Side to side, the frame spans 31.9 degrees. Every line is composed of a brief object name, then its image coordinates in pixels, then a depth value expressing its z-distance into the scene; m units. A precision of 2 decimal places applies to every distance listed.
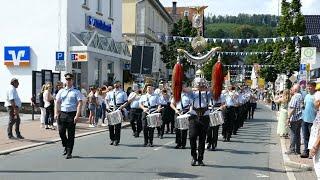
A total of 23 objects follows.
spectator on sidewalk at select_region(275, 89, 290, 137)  18.83
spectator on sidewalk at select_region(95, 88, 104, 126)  24.42
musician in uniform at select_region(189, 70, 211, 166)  11.99
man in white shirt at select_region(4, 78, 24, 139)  17.02
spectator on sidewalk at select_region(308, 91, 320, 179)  7.33
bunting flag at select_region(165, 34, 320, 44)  35.09
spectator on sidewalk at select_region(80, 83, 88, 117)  27.33
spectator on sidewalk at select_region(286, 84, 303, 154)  13.60
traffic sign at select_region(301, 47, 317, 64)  20.86
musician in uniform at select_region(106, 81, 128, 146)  16.39
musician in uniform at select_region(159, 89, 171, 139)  20.03
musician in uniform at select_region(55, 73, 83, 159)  13.12
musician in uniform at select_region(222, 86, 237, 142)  18.44
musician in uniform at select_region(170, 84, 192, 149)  13.28
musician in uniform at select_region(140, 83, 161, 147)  17.42
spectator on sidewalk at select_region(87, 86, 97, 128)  23.85
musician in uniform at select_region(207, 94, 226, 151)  15.29
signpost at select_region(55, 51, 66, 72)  23.14
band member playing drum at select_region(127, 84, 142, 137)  18.88
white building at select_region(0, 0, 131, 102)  30.03
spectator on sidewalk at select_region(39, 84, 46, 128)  21.20
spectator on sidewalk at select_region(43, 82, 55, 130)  20.65
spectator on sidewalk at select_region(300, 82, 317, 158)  13.16
